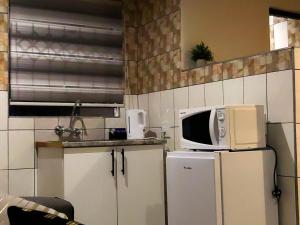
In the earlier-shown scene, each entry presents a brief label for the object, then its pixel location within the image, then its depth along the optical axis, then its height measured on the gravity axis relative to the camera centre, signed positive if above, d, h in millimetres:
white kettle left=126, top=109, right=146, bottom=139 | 3447 +3
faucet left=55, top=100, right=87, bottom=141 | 3383 -39
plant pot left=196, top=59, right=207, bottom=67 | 3172 +458
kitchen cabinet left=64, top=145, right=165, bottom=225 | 2898 -438
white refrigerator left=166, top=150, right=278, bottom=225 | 2328 -379
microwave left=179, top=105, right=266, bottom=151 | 2393 -33
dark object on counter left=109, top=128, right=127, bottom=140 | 3526 -88
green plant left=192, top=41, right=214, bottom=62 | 3211 +533
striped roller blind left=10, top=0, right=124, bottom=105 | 3322 +569
